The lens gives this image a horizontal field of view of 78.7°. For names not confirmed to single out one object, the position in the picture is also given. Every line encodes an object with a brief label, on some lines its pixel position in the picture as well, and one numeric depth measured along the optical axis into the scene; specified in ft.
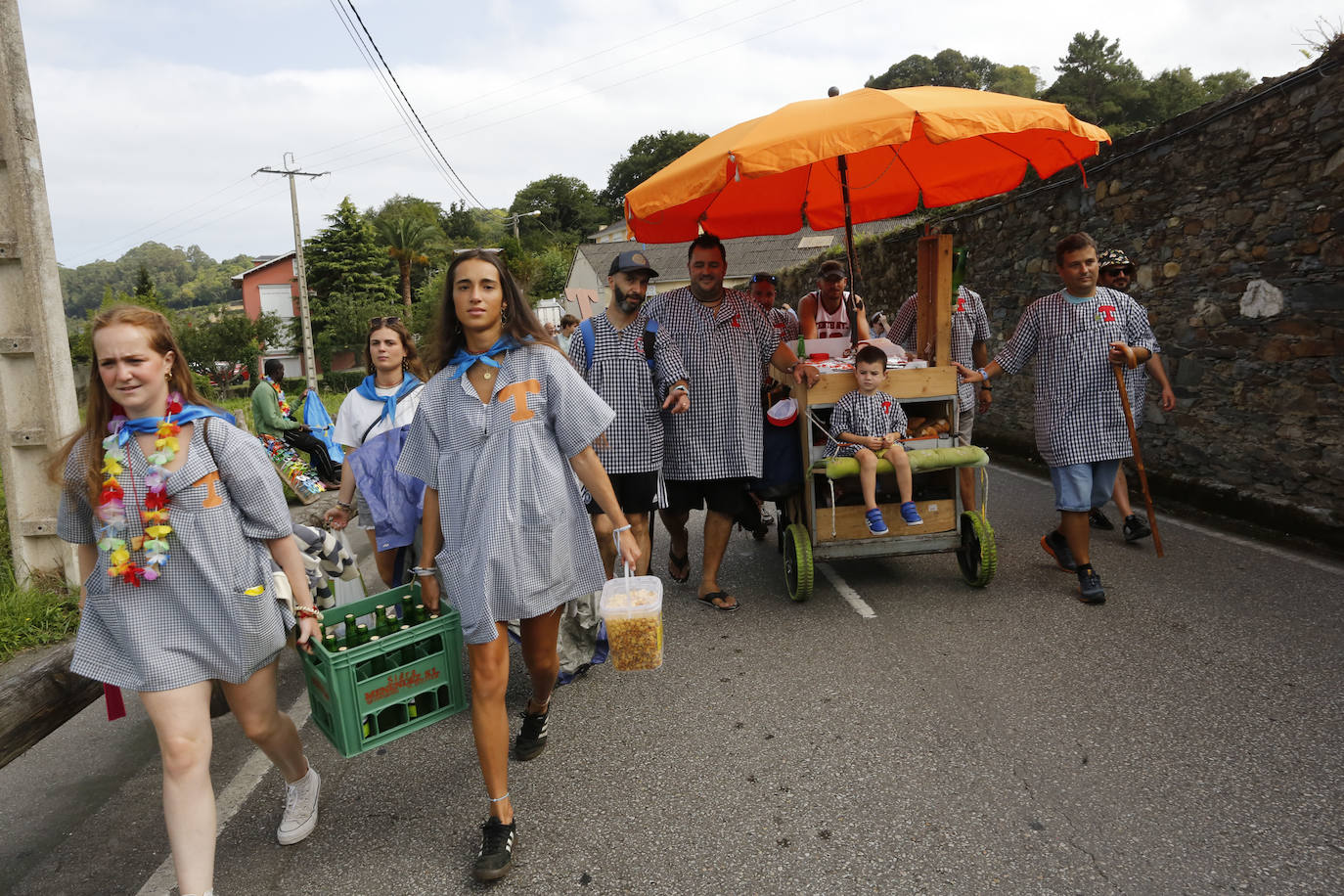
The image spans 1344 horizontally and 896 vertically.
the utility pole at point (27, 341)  16.83
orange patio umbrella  13.52
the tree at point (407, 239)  181.78
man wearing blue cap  15.69
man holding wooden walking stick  16.06
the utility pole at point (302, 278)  100.53
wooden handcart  16.51
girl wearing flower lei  7.76
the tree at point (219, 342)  130.21
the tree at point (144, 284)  158.03
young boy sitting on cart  16.17
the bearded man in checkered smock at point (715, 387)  16.61
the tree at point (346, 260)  163.53
